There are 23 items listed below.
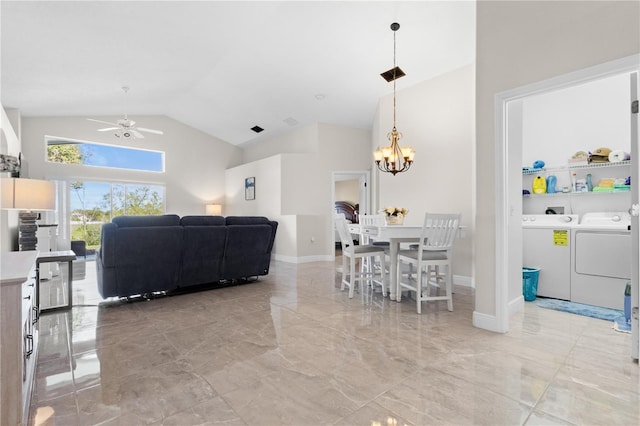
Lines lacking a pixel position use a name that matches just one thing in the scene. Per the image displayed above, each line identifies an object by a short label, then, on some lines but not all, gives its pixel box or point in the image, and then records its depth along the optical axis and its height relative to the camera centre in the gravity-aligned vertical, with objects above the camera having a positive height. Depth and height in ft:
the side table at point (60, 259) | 10.39 -1.60
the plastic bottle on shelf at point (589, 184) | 12.02 +1.03
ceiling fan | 17.74 +5.00
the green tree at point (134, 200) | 25.41 +1.05
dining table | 11.04 -0.91
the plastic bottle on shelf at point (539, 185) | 13.11 +1.10
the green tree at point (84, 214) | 23.79 -0.11
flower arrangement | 12.76 -0.04
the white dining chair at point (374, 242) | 13.97 -1.54
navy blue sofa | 10.91 -1.60
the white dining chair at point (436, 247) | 10.55 -1.27
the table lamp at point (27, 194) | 8.57 +0.54
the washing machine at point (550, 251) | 11.61 -1.61
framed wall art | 26.21 +2.07
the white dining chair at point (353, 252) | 12.44 -1.70
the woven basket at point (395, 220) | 12.68 -0.37
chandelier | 13.58 +2.77
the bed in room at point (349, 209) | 34.24 +0.26
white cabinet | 4.37 -1.98
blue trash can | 11.91 -2.88
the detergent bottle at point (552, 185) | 12.92 +1.07
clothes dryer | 10.39 -1.76
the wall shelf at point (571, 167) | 11.28 +1.73
